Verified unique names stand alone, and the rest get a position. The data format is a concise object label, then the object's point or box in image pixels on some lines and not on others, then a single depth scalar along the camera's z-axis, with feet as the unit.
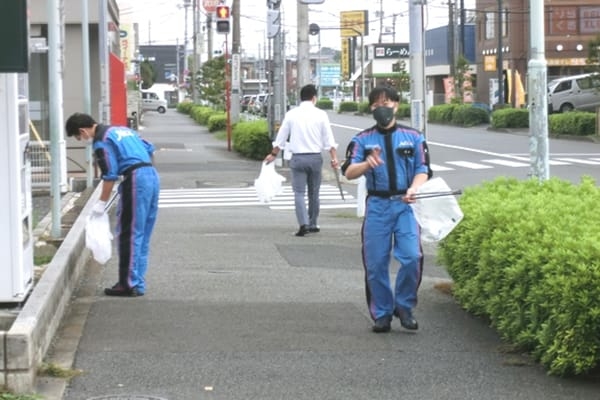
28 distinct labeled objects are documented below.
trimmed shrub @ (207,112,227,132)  145.38
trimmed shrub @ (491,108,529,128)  156.04
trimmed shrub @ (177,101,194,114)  246.47
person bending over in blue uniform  29.09
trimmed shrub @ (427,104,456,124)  189.25
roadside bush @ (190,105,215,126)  172.24
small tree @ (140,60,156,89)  310.86
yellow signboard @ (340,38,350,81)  325.42
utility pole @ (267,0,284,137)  84.99
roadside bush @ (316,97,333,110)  320.25
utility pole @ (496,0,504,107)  183.32
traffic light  98.94
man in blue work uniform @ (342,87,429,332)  24.82
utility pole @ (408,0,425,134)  44.70
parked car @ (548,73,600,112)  160.35
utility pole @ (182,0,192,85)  277.85
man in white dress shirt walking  43.55
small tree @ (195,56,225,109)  179.22
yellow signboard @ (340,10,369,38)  238.27
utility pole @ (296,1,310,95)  82.23
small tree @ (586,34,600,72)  123.54
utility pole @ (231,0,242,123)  117.08
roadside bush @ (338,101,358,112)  266.98
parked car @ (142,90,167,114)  284.41
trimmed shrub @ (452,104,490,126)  179.83
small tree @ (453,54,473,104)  199.21
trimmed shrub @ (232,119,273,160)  95.25
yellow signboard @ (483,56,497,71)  212.84
